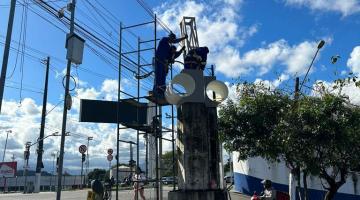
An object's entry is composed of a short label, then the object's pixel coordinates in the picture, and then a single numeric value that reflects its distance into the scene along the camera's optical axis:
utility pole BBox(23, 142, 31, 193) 54.16
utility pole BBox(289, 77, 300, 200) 16.12
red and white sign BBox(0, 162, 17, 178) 52.31
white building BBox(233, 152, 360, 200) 25.27
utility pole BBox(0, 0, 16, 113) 12.95
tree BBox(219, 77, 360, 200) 13.80
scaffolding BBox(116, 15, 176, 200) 12.94
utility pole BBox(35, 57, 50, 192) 45.50
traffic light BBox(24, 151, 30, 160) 54.41
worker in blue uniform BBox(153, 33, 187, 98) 12.89
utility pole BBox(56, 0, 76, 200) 11.22
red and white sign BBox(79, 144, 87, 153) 41.50
